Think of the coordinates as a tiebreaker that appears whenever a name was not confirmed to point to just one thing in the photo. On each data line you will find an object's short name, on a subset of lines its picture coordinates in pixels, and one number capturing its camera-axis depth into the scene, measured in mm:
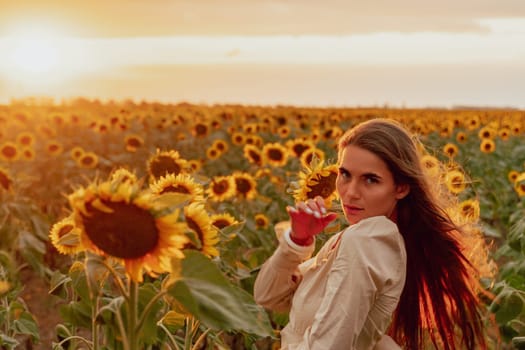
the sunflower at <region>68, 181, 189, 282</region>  1646
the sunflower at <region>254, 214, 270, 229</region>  5750
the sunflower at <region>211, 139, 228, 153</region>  9409
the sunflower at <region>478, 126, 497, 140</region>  13586
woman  2152
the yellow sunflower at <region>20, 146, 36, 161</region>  8884
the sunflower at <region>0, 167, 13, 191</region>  6219
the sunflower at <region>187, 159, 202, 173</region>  7124
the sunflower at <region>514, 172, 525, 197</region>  6393
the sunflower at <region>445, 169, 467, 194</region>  6212
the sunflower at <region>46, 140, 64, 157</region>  9250
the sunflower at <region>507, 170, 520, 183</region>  8784
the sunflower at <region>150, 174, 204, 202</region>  2848
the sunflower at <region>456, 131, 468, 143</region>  13617
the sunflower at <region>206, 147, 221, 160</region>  9086
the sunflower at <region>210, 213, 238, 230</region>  3666
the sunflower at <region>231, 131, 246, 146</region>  10438
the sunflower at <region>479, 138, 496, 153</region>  11500
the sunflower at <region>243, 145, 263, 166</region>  7898
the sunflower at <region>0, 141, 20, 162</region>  8656
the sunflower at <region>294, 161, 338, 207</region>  3338
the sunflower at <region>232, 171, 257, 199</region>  5852
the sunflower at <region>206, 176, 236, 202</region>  5402
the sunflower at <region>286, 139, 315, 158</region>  7746
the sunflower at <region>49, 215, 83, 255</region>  1904
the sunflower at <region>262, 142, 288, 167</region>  8016
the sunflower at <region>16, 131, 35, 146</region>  9461
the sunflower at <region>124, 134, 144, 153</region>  10352
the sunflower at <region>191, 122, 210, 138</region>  11656
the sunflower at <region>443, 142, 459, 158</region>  10409
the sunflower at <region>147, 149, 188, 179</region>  3880
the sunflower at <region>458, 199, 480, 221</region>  5445
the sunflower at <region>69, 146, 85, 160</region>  9094
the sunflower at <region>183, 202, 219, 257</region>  2268
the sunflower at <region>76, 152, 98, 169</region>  8723
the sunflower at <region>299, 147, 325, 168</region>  5656
